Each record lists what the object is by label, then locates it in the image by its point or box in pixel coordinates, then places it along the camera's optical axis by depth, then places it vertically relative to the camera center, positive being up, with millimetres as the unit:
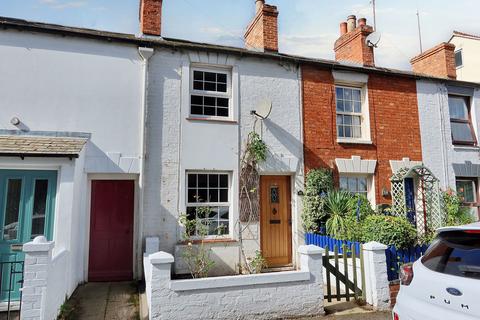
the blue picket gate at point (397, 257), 6465 -1101
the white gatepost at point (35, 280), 4660 -1071
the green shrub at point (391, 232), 6730 -639
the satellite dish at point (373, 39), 10555 +5110
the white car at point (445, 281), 2885 -746
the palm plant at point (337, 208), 8141 -172
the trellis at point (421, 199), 9797 +50
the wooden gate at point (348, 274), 6297 -1398
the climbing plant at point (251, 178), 8406 +602
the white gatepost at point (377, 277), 5996 -1374
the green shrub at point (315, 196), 8547 +129
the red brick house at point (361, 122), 9438 +2358
